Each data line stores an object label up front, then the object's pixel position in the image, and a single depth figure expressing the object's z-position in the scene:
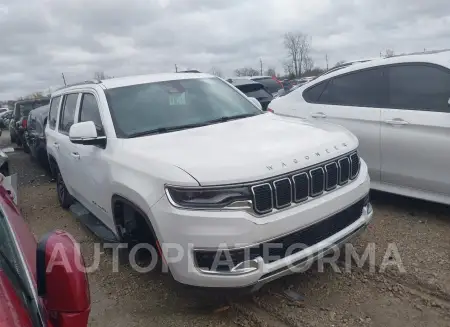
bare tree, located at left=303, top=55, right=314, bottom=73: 66.59
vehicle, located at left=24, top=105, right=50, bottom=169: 8.78
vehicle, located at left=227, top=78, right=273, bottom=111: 11.22
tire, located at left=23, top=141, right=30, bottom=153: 13.34
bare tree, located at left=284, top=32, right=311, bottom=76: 68.54
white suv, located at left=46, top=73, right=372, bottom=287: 2.85
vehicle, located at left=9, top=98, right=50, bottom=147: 14.58
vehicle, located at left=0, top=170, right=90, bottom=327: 1.42
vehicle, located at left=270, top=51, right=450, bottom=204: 4.39
